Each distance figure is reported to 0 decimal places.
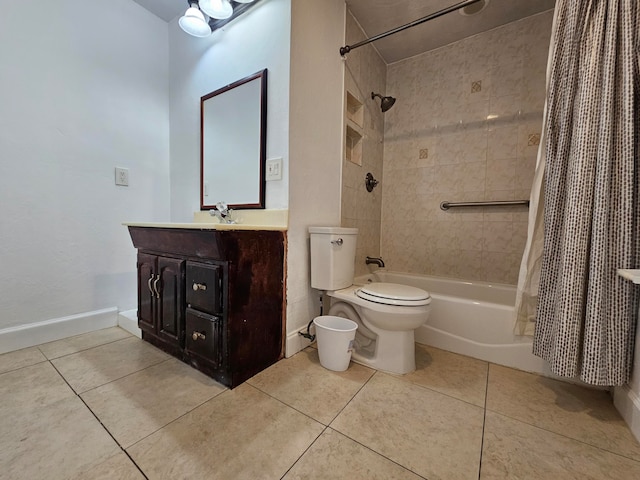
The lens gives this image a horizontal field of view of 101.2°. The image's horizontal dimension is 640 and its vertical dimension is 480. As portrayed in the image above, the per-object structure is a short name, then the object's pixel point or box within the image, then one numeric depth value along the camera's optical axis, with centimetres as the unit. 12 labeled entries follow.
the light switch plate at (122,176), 185
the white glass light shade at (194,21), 165
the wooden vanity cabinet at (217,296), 116
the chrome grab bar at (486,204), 189
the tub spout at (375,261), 215
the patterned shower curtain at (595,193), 96
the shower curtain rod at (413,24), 130
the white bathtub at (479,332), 137
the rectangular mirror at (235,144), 151
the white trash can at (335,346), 130
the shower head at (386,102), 206
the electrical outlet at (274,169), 143
